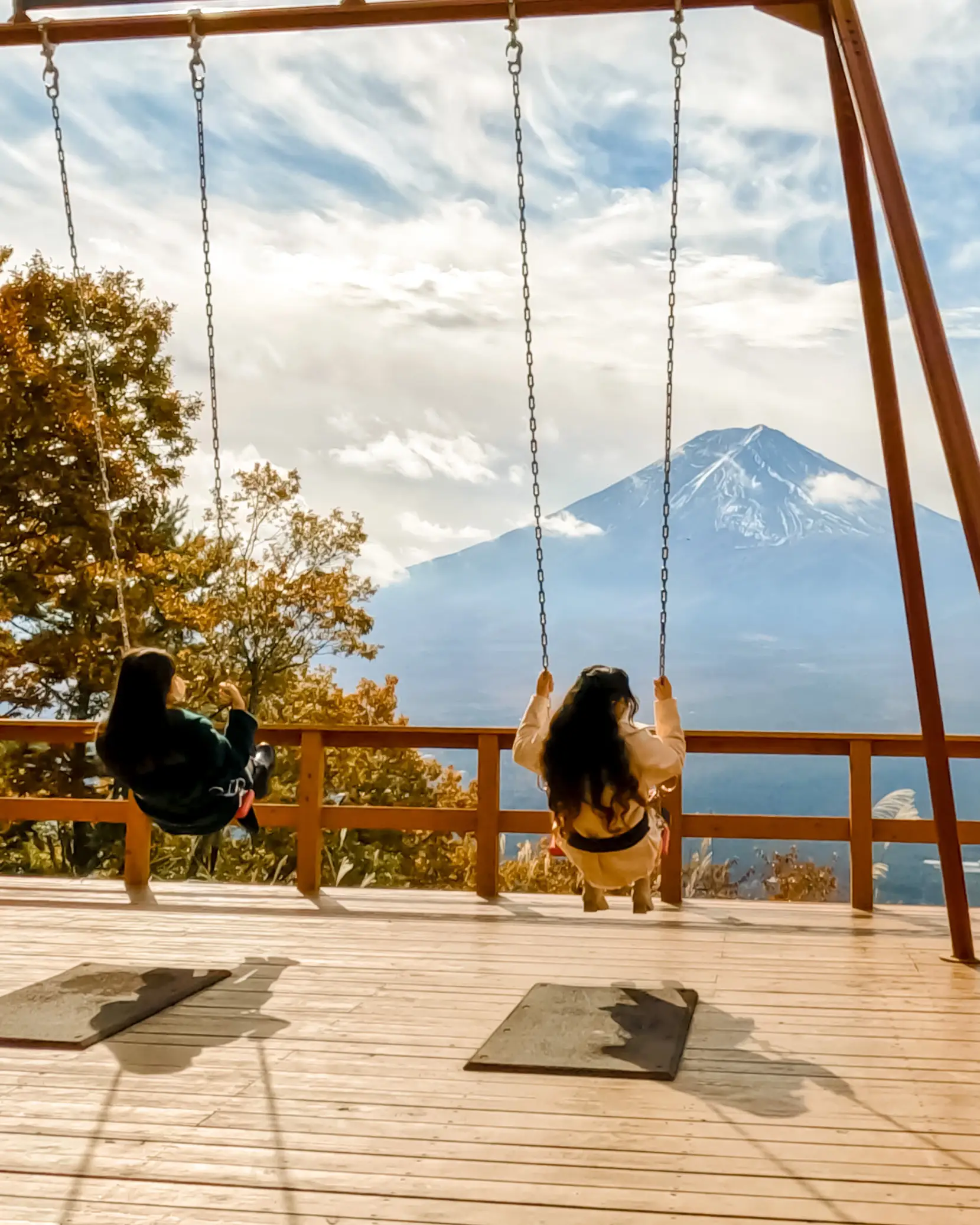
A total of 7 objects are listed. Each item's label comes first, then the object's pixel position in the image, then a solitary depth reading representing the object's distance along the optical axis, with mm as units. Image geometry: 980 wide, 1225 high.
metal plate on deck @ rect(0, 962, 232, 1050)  3527
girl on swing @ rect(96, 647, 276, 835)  4109
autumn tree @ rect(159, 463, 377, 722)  11672
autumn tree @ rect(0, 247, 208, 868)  11500
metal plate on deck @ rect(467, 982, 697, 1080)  3242
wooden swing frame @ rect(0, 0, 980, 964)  3916
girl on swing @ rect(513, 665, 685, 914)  3881
